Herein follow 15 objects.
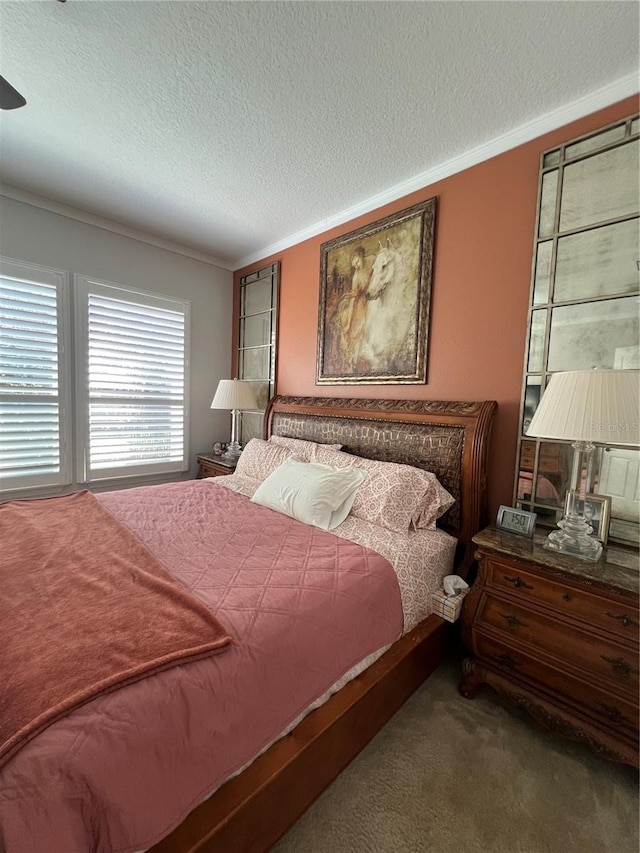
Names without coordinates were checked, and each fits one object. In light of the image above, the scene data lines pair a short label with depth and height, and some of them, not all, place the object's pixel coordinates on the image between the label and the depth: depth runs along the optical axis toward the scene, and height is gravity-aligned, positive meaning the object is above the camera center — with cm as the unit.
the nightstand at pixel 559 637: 125 -90
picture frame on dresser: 150 -43
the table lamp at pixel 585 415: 125 +0
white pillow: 193 -52
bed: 74 -83
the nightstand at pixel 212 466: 324 -64
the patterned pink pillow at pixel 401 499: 186 -50
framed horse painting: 233 +78
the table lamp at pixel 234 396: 331 +5
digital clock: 163 -52
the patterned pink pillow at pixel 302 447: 252 -33
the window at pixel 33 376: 268 +13
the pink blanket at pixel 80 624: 81 -68
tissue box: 167 -95
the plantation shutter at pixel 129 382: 306 +14
